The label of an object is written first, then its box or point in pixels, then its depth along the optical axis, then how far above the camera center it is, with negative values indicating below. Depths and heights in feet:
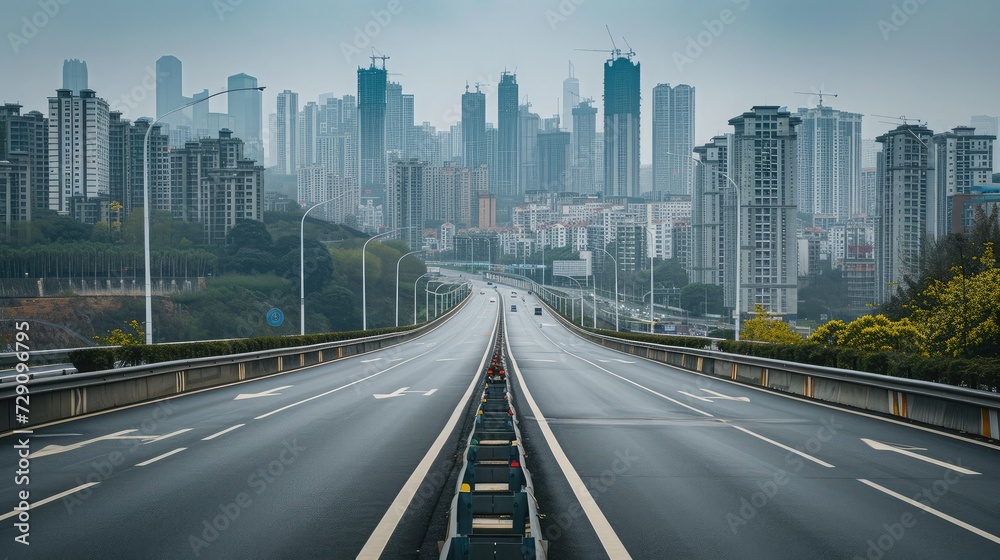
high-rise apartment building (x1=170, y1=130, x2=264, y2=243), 539.29 +52.13
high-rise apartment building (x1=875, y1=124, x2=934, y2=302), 499.10 +43.81
